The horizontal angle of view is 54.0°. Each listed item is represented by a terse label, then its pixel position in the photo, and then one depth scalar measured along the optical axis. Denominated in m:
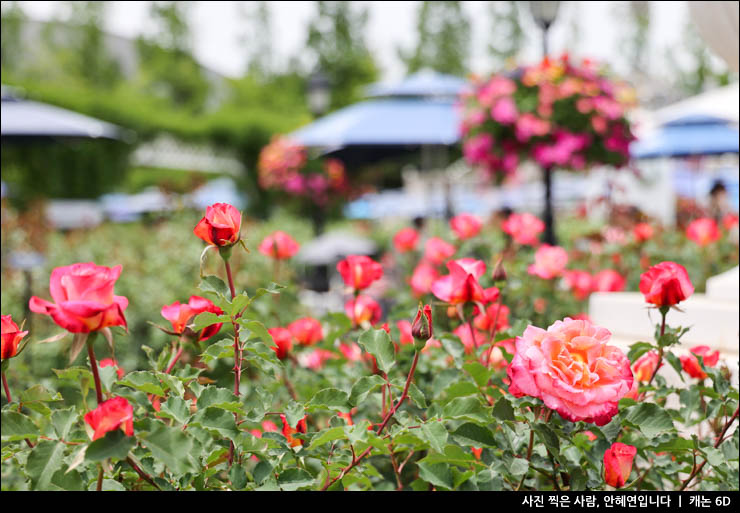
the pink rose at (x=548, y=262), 1.96
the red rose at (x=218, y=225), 1.00
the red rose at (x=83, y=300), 0.78
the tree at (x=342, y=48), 26.64
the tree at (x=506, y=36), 26.14
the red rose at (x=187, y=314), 1.14
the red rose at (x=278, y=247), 2.07
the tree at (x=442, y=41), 25.83
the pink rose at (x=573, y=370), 0.88
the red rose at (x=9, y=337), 0.94
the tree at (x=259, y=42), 29.06
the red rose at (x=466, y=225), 2.65
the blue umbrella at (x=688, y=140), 10.16
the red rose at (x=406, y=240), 3.07
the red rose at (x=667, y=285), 1.17
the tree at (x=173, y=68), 24.94
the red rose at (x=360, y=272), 1.60
